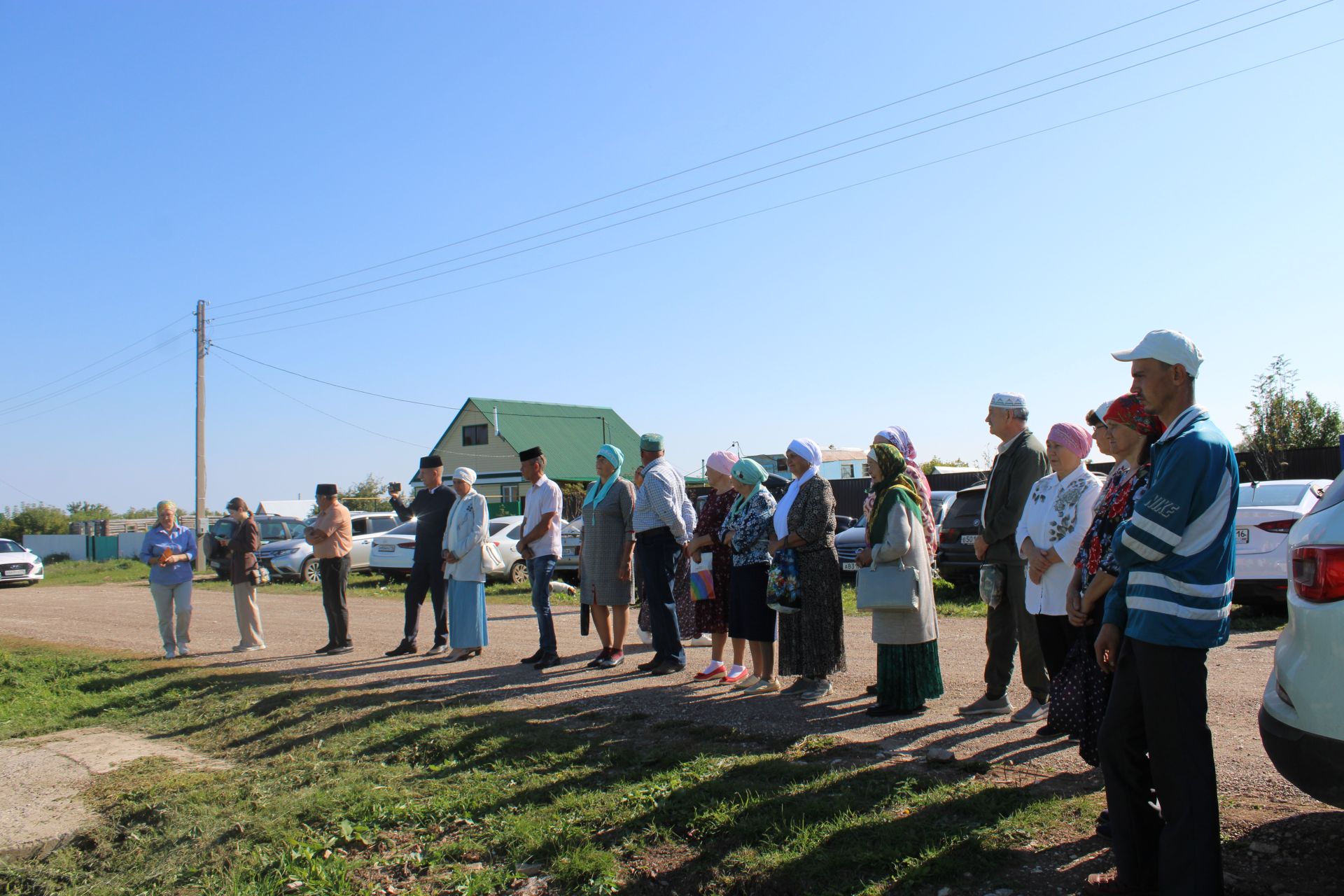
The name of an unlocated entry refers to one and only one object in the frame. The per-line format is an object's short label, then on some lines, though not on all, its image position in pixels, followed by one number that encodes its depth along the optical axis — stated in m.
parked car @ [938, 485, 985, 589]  13.48
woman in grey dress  8.58
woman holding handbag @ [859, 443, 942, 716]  6.21
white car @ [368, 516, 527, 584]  20.08
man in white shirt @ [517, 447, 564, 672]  8.91
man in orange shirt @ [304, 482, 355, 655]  10.38
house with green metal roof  50.25
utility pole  34.22
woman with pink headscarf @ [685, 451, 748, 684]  7.80
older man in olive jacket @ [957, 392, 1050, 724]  5.97
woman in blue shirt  10.51
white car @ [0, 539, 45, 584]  29.33
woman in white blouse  5.17
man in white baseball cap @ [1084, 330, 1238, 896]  3.13
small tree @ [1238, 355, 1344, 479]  25.27
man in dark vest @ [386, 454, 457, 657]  10.00
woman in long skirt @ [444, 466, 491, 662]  9.41
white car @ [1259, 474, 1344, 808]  3.12
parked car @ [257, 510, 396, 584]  22.95
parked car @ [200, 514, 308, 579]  27.62
